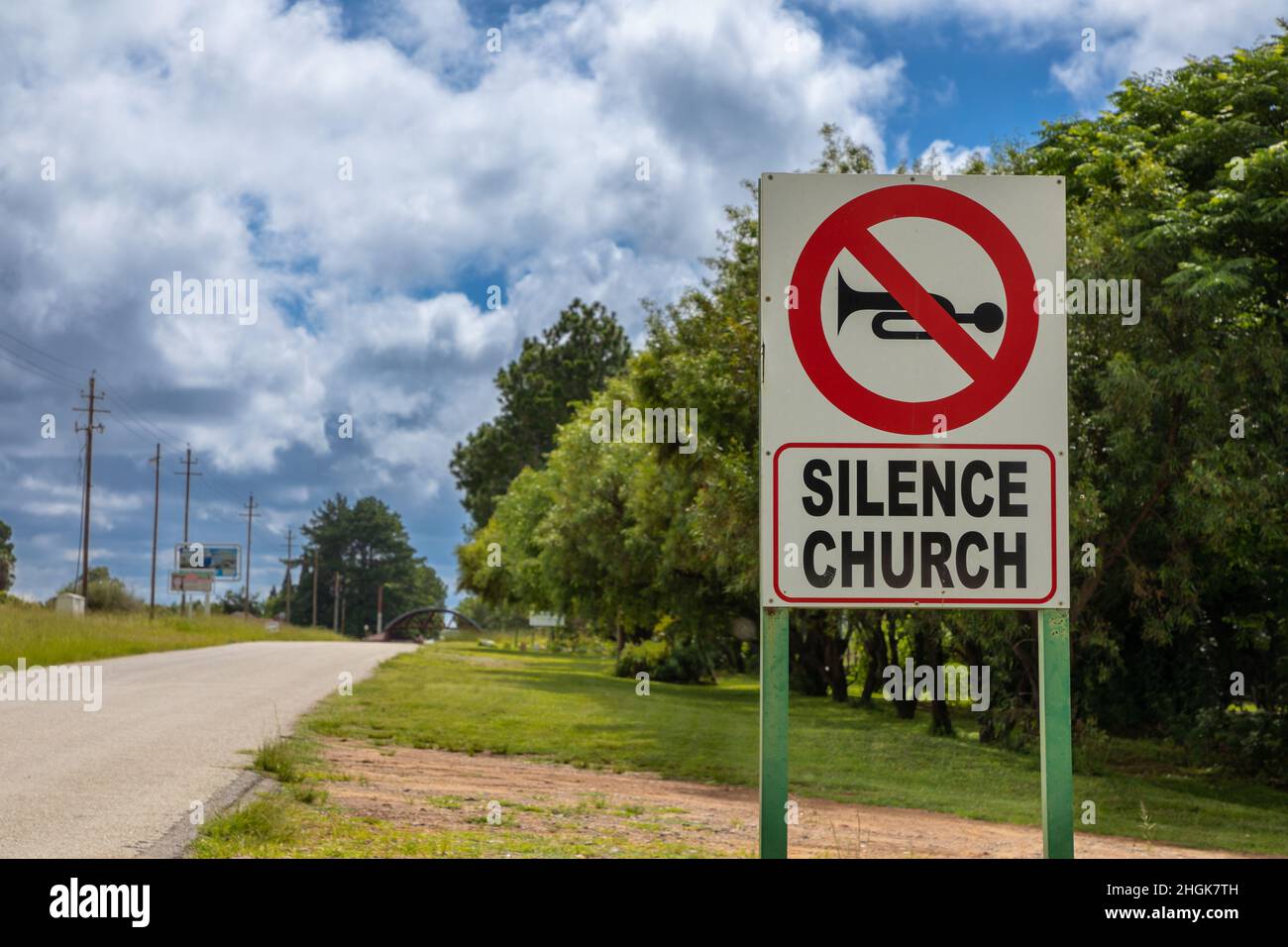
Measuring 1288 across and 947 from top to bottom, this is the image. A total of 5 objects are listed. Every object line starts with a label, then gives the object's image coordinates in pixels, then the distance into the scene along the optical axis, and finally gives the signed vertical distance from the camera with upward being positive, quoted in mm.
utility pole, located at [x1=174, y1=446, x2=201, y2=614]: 79438 +5271
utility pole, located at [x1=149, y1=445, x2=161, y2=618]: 66588 +2805
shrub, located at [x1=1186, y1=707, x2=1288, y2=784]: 21375 -2828
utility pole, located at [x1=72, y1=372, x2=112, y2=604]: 58406 +4392
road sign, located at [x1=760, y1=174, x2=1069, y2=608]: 4328 +604
